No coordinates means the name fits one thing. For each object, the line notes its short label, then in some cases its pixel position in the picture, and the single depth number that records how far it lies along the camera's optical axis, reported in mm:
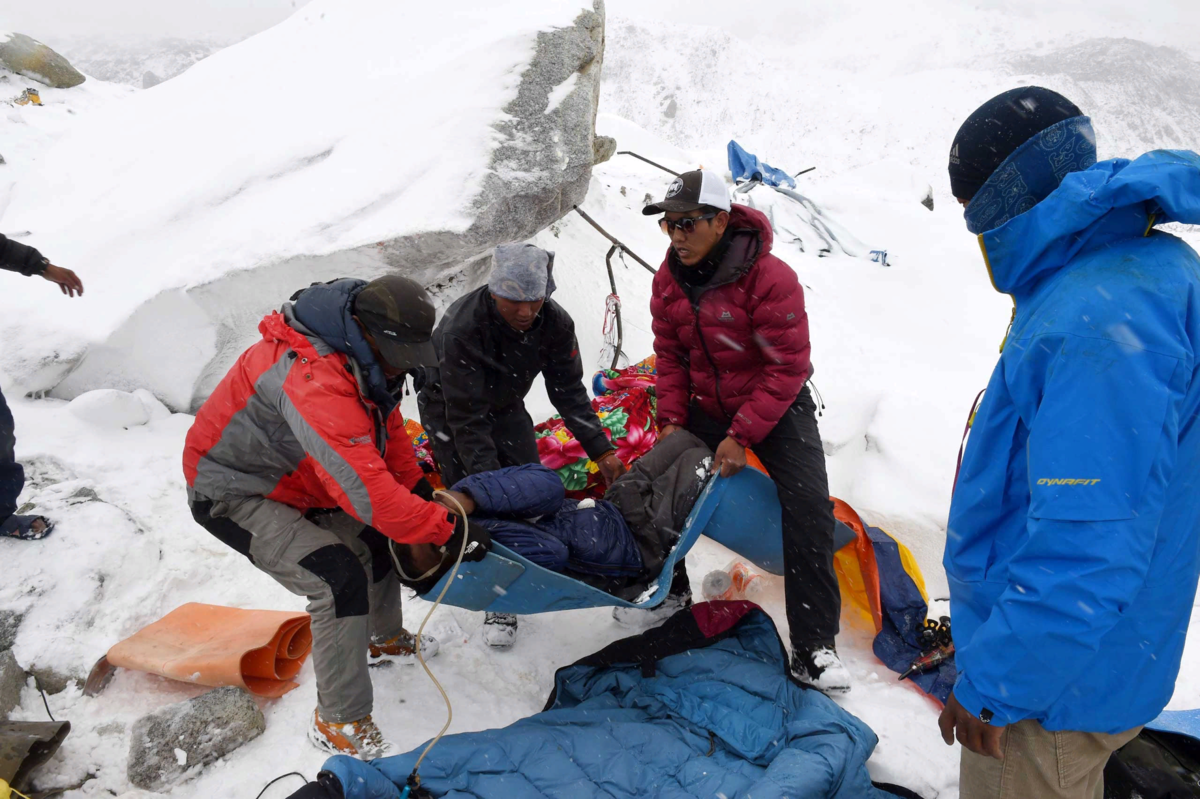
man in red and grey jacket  2131
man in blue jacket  1104
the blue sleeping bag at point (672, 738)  2100
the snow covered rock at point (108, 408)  3973
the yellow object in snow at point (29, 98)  9711
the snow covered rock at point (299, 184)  4332
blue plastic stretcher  2311
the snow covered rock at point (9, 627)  2698
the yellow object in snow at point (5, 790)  1942
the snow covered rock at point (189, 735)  2293
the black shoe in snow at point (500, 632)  3006
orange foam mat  2611
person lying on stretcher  2336
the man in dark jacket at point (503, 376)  2867
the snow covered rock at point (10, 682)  2504
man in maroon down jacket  2645
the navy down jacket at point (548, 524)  2395
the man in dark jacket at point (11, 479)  3004
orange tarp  2984
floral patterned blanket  3883
